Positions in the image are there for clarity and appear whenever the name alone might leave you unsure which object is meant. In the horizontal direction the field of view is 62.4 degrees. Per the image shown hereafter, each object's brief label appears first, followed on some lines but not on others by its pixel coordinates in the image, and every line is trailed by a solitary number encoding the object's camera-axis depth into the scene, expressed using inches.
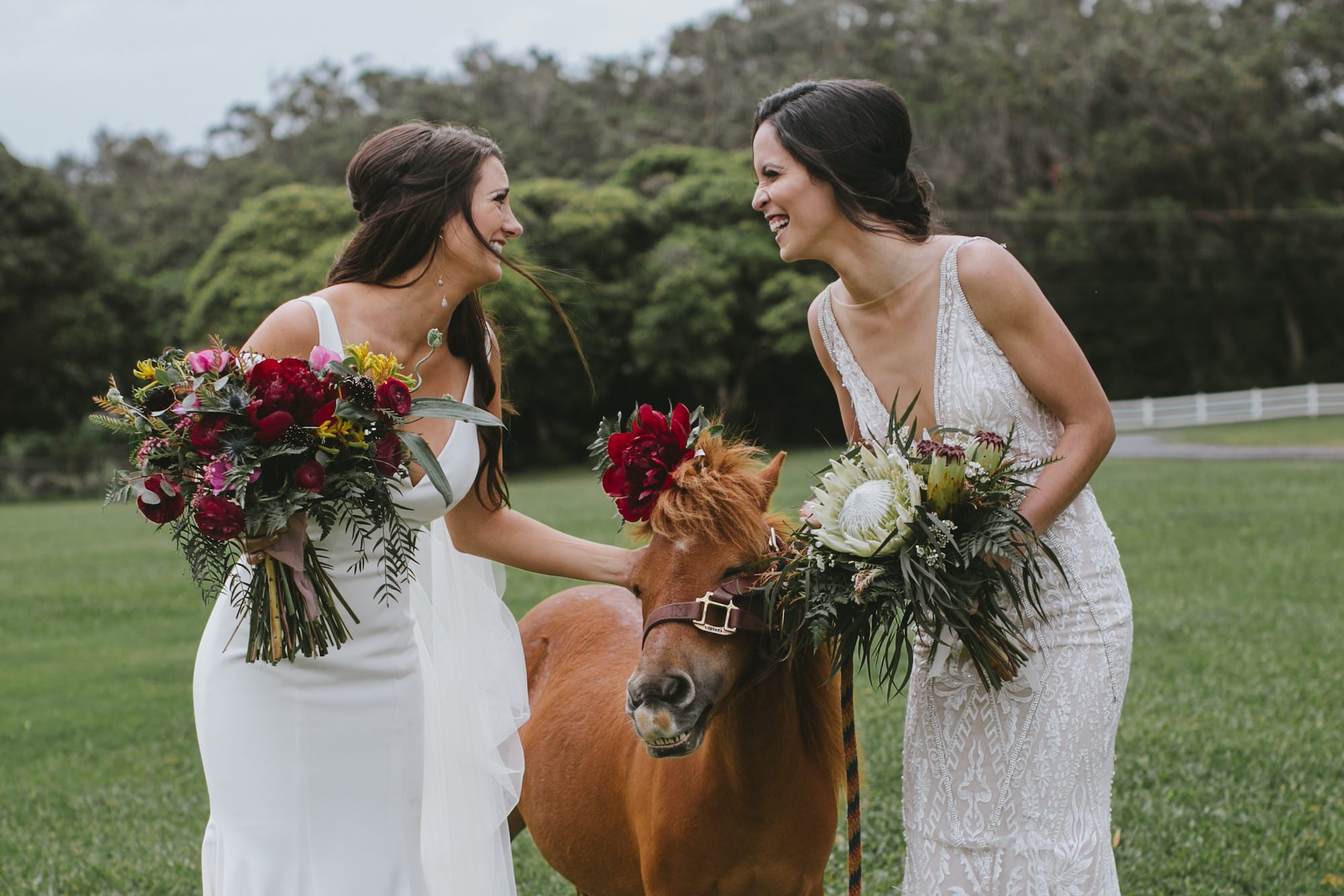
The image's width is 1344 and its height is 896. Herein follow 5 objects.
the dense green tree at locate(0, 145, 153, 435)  1539.1
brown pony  110.6
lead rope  116.9
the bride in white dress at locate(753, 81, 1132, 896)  106.6
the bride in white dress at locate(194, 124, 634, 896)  118.3
